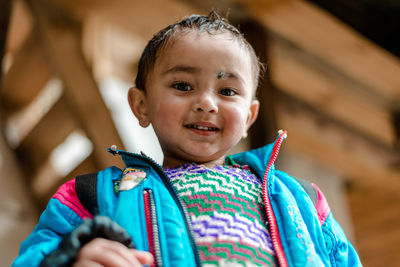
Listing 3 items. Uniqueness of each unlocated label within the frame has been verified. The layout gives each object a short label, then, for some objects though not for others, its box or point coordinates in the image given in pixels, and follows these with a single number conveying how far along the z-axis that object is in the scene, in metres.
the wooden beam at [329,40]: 2.26
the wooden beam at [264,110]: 2.19
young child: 0.96
